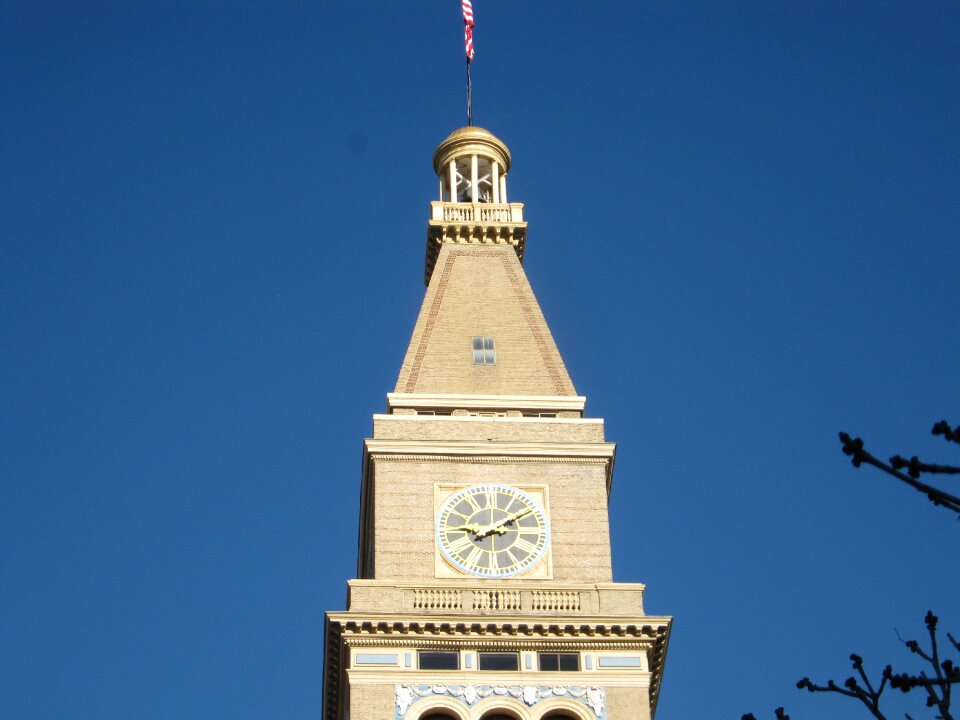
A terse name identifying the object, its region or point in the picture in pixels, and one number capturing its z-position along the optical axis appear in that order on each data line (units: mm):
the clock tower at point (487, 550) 57250
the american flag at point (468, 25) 88188
